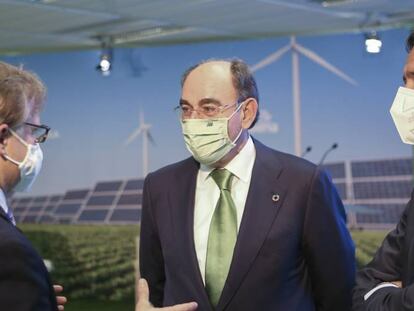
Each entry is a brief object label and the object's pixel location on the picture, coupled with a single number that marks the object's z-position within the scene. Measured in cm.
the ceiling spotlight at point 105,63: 706
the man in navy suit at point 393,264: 218
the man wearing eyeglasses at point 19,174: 187
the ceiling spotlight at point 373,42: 629
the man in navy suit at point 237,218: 293
